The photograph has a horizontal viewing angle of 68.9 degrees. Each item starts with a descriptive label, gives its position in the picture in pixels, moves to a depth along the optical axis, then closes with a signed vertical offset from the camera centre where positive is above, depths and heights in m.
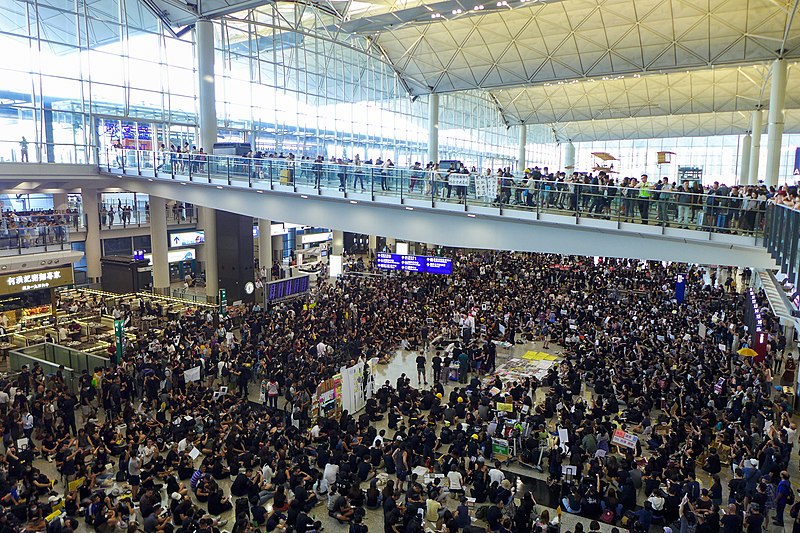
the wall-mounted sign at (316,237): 42.95 -4.02
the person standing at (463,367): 17.88 -5.53
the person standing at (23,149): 22.54 +1.20
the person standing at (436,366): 17.78 -5.49
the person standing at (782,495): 10.14 -5.32
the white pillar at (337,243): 39.62 -4.05
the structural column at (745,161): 43.82 +2.17
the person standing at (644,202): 14.12 -0.36
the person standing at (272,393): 15.27 -5.45
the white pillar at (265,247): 32.66 -3.58
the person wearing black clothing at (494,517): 9.47 -5.38
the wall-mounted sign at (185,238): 33.56 -3.28
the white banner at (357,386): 15.16 -5.39
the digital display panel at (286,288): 25.55 -4.67
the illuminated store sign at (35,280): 19.11 -3.36
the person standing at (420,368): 18.13 -5.64
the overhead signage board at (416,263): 24.12 -3.26
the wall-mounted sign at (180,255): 33.59 -4.25
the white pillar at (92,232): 27.05 -2.36
